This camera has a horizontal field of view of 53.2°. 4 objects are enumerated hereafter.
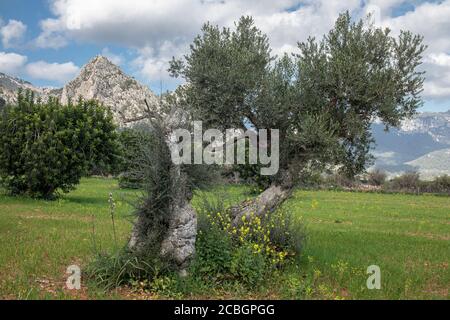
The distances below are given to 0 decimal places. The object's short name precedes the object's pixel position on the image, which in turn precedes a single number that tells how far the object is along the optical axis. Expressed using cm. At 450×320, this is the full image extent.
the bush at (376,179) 7912
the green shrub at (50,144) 2838
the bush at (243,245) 1105
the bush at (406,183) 7119
